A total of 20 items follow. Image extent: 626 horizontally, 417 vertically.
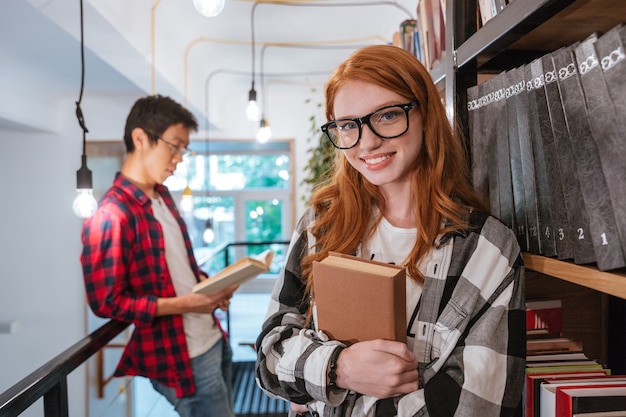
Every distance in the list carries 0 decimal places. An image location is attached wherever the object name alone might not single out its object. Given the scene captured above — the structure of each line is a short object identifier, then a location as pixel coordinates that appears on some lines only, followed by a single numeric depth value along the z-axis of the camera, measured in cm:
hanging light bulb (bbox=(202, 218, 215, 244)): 425
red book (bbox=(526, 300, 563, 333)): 92
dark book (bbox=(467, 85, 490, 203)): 90
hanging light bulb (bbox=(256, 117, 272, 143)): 376
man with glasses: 151
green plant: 389
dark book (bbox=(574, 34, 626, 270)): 54
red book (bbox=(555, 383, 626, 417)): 63
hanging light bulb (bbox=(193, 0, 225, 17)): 139
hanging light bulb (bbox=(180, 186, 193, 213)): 338
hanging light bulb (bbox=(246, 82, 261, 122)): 337
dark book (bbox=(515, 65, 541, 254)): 72
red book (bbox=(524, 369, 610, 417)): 75
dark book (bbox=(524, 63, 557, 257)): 69
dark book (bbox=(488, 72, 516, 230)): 80
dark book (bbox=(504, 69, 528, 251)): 76
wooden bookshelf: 77
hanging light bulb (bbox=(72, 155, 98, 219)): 156
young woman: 76
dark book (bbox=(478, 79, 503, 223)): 85
